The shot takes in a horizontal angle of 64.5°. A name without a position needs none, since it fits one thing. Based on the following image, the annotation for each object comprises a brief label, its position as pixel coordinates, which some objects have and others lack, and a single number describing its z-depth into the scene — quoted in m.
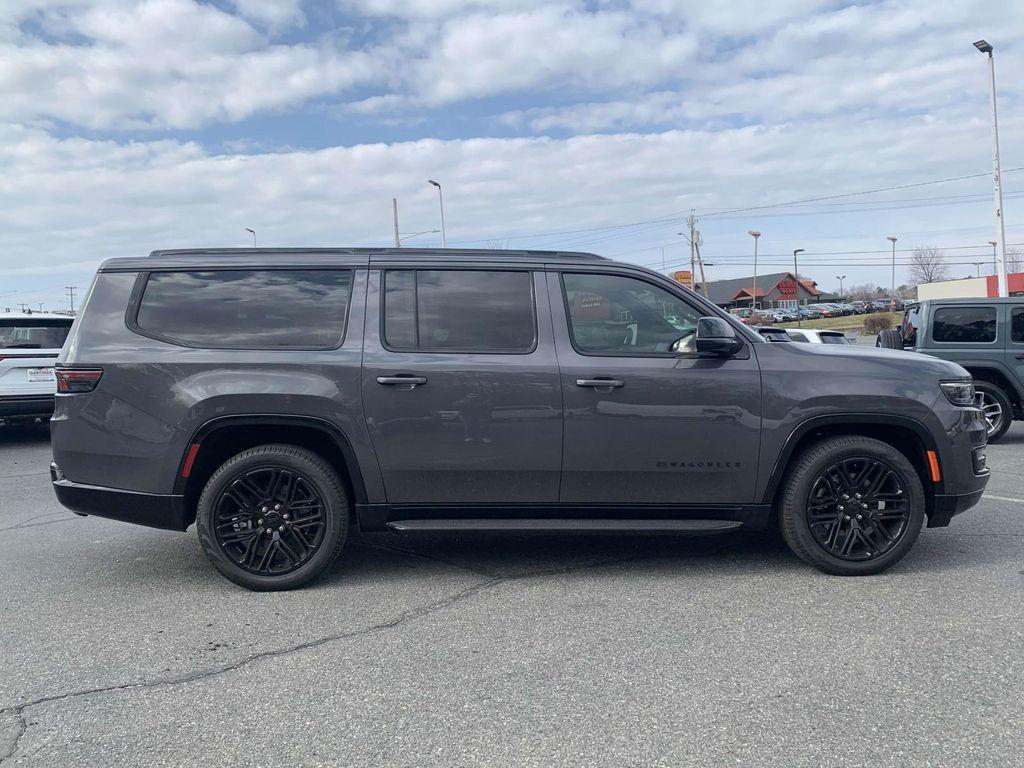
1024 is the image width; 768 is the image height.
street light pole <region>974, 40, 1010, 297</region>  21.70
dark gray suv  4.56
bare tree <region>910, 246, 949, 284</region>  103.06
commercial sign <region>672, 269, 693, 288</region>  50.14
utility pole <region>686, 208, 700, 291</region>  58.33
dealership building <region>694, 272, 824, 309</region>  97.31
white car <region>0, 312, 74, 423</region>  10.20
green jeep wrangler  9.88
